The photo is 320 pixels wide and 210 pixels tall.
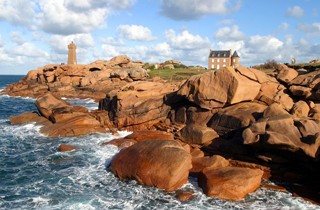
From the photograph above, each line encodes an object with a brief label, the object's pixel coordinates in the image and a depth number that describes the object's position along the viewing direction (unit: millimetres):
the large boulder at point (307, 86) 24172
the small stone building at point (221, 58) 104969
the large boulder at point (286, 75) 27364
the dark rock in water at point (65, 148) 26328
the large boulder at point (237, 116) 23516
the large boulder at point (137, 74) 66500
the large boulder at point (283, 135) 18375
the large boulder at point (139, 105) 32188
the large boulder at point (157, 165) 18578
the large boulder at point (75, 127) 31484
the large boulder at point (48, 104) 37406
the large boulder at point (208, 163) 20516
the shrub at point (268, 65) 68894
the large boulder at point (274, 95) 25359
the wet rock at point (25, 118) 38125
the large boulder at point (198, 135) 23891
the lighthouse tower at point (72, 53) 100812
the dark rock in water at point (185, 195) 17531
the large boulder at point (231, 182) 17609
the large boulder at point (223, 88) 25447
